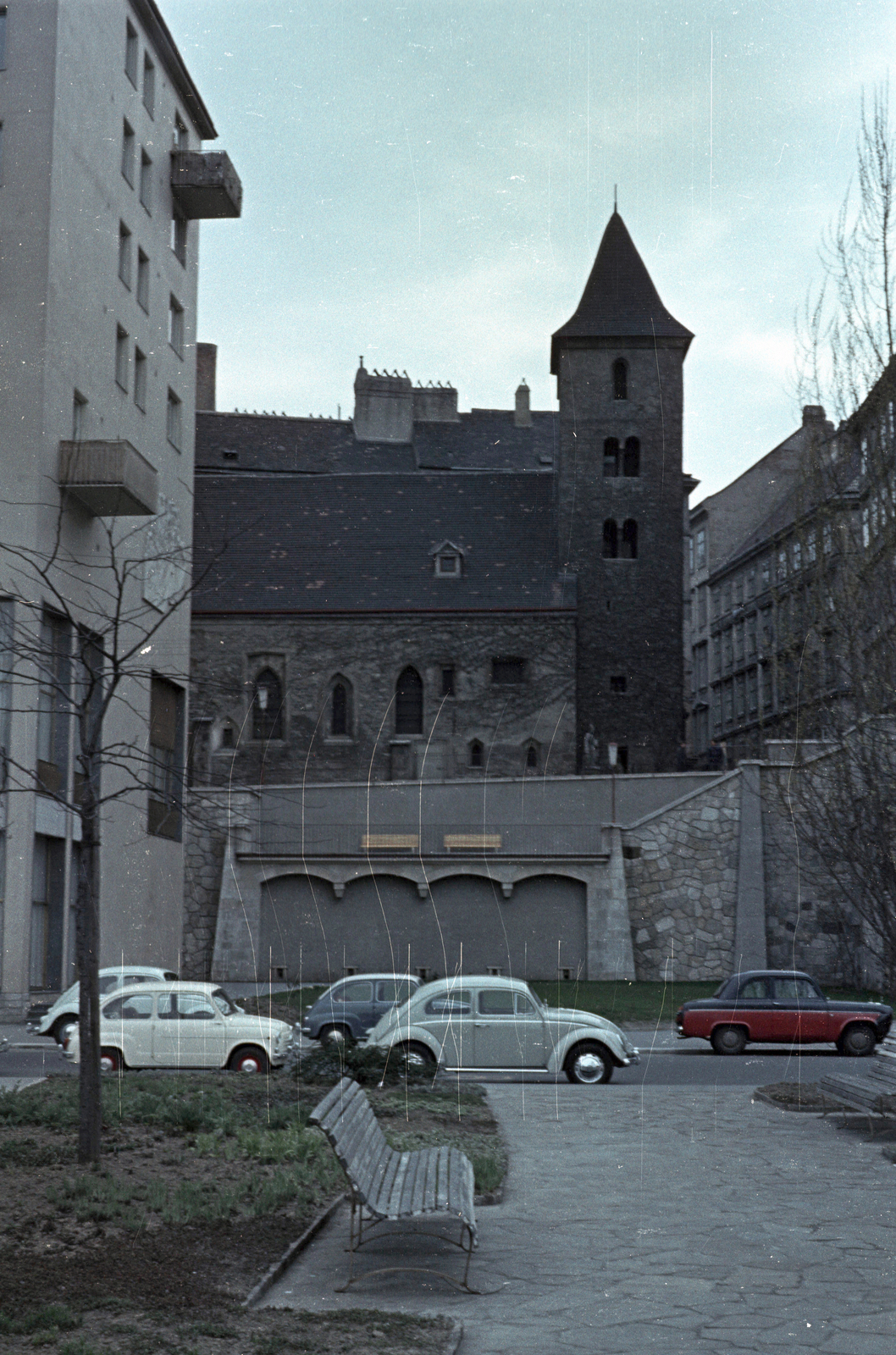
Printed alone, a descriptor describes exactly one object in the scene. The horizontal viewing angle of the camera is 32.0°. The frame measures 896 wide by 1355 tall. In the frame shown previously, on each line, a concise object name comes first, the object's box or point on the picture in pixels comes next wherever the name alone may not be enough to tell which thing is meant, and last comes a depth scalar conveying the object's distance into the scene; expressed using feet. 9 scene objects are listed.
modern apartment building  104.27
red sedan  84.17
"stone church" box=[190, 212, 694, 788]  185.68
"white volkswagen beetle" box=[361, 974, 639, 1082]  64.23
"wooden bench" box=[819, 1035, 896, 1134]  47.76
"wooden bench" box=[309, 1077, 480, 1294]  25.98
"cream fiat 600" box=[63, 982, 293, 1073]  66.44
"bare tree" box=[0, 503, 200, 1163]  36.24
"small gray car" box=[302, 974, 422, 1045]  75.61
